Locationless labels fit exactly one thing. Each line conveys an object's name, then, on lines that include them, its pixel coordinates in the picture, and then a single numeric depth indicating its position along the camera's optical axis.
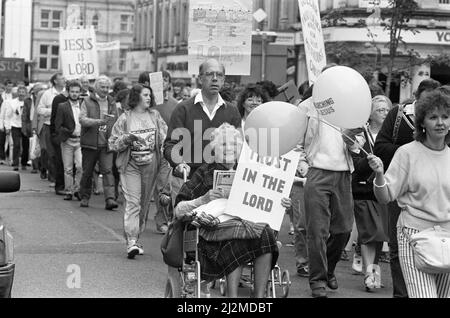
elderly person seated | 10.43
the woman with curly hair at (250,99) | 15.22
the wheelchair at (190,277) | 10.54
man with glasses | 12.75
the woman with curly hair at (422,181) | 9.28
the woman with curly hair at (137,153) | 16.01
